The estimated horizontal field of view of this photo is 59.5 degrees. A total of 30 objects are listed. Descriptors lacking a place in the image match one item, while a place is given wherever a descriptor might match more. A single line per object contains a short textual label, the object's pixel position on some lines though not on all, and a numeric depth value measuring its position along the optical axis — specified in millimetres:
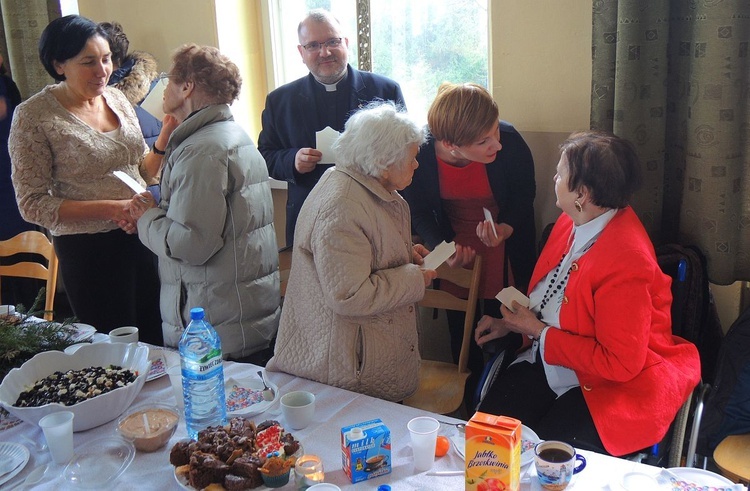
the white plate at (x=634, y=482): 1188
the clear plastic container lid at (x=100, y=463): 1261
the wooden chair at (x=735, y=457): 1761
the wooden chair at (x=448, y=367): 2164
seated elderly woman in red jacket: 1692
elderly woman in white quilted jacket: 1687
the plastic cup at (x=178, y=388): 1543
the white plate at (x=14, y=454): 1292
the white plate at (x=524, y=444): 1288
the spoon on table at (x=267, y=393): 1560
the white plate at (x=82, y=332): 1919
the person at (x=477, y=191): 2250
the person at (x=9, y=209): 3404
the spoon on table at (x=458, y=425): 1380
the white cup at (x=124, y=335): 1843
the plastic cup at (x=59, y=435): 1306
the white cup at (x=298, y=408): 1417
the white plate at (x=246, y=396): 1497
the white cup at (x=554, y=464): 1190
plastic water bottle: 1390
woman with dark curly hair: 2291
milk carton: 1235
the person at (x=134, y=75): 3168
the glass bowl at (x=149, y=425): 1357
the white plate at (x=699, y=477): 1200
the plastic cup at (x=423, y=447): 1267
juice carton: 1146
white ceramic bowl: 1415
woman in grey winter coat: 1932
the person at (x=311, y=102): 2602
